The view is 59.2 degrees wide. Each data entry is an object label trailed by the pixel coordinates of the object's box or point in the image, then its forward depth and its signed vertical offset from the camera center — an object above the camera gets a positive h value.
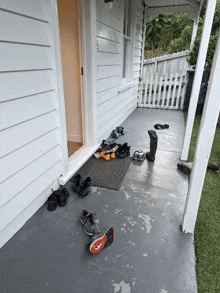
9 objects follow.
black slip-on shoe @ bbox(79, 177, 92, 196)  2.19 -1.29
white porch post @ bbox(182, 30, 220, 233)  1.27 -0.50
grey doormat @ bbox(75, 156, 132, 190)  2.44 -1.33
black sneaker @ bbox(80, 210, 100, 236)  1.66 -1.29
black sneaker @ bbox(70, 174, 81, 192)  2.24 -1.28
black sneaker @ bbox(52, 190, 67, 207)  2.04 -1.29
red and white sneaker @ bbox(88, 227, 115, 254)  1.48 -1.26
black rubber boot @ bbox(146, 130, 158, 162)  2.87 -1.05
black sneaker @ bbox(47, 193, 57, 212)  1.98 -1.31
